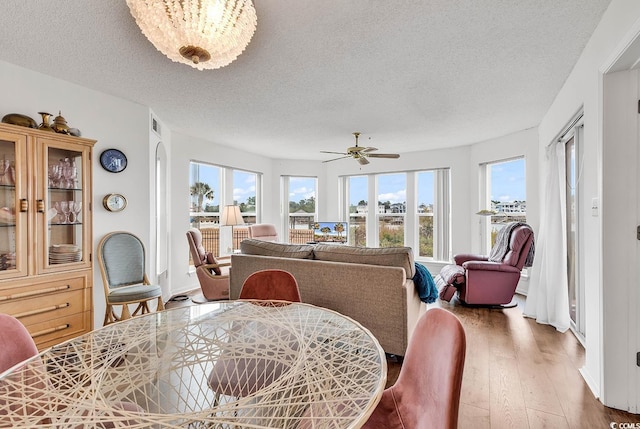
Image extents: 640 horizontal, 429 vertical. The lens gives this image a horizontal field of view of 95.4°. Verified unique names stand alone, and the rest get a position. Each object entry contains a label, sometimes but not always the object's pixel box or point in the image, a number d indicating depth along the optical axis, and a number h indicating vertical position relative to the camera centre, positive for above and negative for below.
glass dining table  0.76 -0.53
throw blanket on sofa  2.67 -0.65
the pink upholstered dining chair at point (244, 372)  1.21 -0.70
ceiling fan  4.05 +0.87
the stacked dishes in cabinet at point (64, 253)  2.30 -0.31
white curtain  2.96 -0.47
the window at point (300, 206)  6.61 +0.19
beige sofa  2.35 -0.58
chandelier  1.11 +0.76
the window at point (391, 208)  6.16 +0.13
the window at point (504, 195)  4.57 +0.31
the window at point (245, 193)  5.69 +0.44
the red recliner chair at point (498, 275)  3.56 -0.76
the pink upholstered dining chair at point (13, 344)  1.08 -0.49
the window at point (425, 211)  5.86 +0.05
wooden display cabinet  2.09 -0.13
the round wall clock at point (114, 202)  2.98 +0.14
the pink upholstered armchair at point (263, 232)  5.36 -0.33
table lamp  4.91 -0.02
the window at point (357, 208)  6.55 +0.14
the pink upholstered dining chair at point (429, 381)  0.85 -0.55
